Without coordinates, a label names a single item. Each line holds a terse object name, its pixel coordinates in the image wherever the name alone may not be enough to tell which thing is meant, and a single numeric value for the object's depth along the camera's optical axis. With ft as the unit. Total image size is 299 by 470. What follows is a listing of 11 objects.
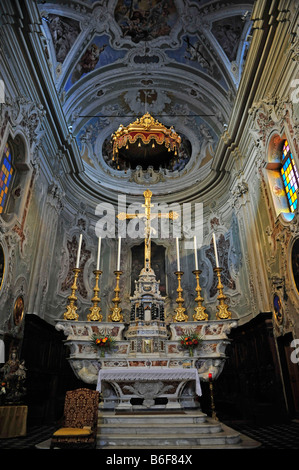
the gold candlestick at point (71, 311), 21.53
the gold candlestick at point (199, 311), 22.79
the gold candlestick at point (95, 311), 22.24
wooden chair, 11.90
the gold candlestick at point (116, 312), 22.88
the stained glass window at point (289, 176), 24.21
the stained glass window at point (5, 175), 23.95
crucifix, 26.27
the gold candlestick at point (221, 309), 22.19
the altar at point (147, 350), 18.44
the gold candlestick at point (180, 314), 23.13
